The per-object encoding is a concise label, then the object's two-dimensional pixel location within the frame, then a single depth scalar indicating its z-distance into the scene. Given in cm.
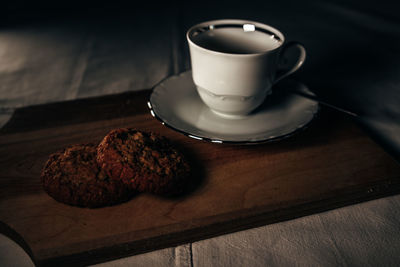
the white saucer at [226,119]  59
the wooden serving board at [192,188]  45
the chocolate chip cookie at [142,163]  48
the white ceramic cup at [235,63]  59
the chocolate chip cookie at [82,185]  48
